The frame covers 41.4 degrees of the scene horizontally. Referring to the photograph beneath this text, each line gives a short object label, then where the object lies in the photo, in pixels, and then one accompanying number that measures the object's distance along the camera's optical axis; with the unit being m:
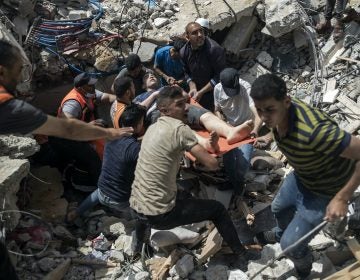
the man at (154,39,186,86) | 6.92
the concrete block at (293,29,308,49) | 8.11
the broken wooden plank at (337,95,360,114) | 6.67
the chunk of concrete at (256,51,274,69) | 8.24
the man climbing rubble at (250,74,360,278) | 3.46
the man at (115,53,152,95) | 6.36
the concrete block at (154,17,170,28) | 8.09
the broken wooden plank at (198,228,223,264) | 4.94
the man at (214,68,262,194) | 5.50
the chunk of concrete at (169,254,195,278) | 4.88
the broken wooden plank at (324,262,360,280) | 4.12
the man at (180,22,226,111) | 6.49
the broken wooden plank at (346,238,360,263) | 4.22
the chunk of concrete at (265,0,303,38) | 7.89
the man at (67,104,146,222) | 4.82
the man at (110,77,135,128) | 5.60
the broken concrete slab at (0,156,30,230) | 4.92
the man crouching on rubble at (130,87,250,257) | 4.23
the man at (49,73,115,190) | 5.97
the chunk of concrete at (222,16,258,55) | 8.22
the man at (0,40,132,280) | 3.57
